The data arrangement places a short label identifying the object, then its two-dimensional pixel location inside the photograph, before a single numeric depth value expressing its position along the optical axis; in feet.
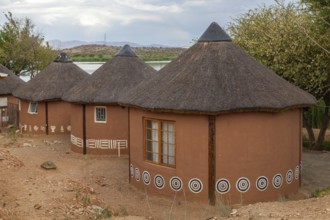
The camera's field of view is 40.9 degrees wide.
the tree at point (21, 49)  129.70
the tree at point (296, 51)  57.57
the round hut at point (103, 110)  62.95
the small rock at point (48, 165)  49.55
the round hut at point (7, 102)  91.86
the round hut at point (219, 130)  39.88
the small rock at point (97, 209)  35.45
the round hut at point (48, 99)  79.41
